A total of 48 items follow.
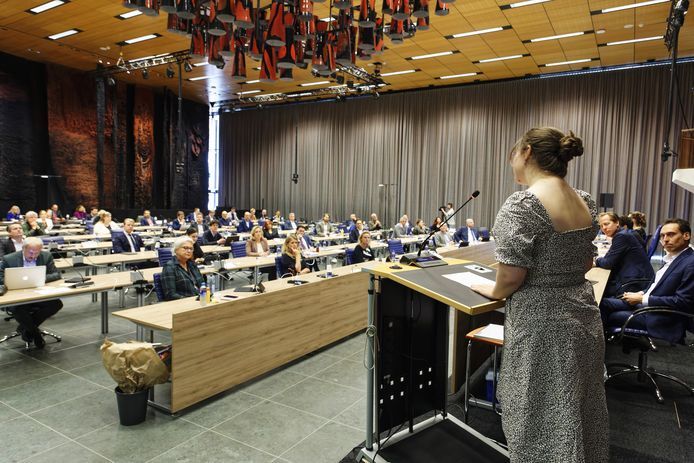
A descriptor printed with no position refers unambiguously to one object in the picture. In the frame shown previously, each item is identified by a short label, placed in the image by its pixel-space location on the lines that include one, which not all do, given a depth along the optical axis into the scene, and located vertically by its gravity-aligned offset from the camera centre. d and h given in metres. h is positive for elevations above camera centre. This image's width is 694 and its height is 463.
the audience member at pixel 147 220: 14.07 -0.92
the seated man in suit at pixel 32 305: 4.72 -1.22
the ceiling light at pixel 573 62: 12.94 +3.81
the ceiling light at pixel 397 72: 14.38 +3.85
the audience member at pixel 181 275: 4.51 -0.85
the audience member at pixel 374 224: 14.02 -0.97
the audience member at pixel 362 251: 7.02 -0.89
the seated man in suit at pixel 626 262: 4.59 -0.67
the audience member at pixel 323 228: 12.67 -0.98
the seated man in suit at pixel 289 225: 14.34 -1.04
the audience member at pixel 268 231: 10.88 -0.93
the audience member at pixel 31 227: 8.61 -0.73
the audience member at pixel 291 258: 5.93 -0.86
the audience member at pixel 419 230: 13.34 -1.06
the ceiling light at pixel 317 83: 16.07 +3.87
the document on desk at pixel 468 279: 1.91 -0.37
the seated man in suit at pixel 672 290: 3.52 -0.73
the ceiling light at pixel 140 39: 11.75 +3.96
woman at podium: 1.54 -0.41
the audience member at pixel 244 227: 12.70 -0.98
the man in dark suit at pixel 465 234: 11.34 -1.01
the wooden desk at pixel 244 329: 3.38 -1.20
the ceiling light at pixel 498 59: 12.70 +3.82
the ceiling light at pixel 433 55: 12.31 +3.79
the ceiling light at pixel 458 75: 14.76 +3.89
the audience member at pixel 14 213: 12.76 -0.69
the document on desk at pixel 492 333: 2.96 -0.92
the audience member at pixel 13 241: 5.88 -0.68
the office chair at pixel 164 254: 6.69 -0.93
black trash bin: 3.22 -1.52
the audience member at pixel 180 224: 12.61 -0.94
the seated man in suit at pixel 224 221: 15.30 -1.01
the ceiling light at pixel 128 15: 10.14 +3.93
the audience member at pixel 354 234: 11.01 -1.00
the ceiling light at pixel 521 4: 8.84 +3.72
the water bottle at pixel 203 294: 3.68 -0.83
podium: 2.30 -1.01
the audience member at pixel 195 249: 7.02 -0.89
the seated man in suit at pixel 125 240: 7.59 -0.84
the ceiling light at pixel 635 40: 10.69 +3.71
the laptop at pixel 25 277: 4.31 -0.85
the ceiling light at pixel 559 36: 10.58 +3.73
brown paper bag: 3.23 -1.24
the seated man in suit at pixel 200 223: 12.43 -0.94
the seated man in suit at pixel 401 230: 12.22 -1.00
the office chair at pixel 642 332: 3.52 -1.09
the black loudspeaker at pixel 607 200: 13.07 -0.12
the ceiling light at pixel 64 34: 11.73 +4.06
